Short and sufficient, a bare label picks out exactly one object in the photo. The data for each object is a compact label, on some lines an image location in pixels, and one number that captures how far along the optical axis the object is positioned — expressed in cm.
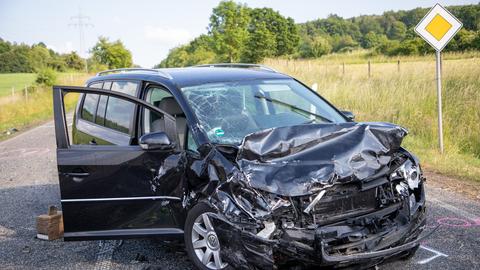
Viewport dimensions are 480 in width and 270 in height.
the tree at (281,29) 7488
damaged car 326
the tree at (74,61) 8570
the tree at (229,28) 3978
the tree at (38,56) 8312
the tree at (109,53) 7038
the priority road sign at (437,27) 886
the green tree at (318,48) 7044
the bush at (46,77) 4271
